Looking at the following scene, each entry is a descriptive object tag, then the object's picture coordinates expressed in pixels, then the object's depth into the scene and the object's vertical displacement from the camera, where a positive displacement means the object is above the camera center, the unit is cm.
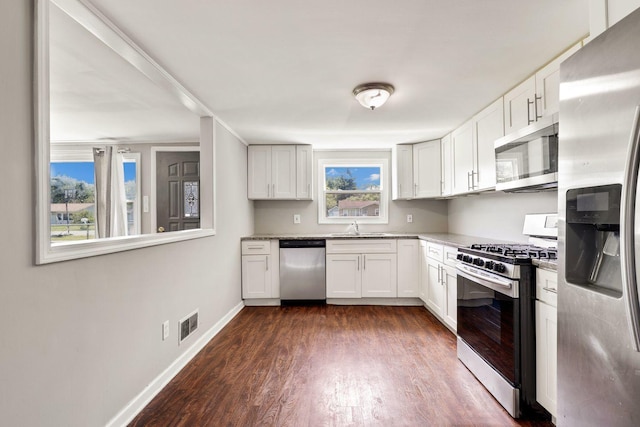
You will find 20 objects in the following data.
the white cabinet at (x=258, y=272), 397 -73
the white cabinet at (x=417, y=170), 404 +58
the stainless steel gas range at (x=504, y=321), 178 -67
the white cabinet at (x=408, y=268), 392 -67
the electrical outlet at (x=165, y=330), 219 -81
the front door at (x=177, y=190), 453 +35
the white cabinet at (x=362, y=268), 394 -68
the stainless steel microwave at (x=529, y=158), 179 +36
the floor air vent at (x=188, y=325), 245 -89
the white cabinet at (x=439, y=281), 296 -70
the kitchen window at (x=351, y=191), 469 +34
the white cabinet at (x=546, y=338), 162 -66
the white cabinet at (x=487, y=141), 263 +65
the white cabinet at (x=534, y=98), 194 +80
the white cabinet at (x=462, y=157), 317 +60
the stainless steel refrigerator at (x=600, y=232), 91 -6
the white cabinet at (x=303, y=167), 430 +64
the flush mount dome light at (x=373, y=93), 238 +92
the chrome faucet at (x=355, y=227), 438 -18
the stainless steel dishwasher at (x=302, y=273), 400 -75
